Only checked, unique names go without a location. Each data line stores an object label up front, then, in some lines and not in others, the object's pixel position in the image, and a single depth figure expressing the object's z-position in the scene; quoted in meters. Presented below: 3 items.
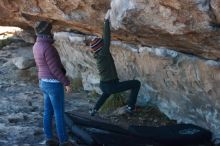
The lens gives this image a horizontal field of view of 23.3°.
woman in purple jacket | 6.93
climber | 8.10
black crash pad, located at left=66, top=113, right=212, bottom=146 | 7.32
